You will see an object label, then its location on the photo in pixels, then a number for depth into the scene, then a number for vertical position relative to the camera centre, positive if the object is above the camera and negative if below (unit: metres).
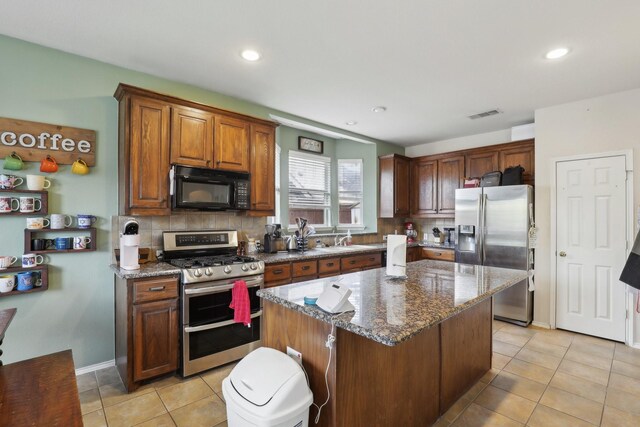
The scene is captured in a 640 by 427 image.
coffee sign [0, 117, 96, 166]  2.33 +0.57
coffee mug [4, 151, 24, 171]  2.27 +0.37
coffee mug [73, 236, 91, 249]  2.55 -0.23
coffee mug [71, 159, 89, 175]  2.55 +0.38
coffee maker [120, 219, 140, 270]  2.45 -0.27
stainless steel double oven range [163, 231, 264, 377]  2.53 -0.74
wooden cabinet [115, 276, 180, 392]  2.35 -0.89
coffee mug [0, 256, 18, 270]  2.26 -0.35
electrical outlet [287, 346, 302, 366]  1.63 -0.75
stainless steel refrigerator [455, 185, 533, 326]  3.80 -0.28
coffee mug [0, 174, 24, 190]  2.26 +0.23
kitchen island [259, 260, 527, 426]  1.42 -0.69
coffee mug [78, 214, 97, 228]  2.56 -0.06
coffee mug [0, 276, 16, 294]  2.24 -0.50
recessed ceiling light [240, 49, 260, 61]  2.54 +1.31
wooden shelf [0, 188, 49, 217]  2.33 +0.10
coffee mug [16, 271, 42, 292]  2.33 -0.50
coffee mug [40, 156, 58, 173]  2.42 +0.38
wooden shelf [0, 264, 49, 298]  2.29 -0.46
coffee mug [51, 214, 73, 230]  2.45 -0.06
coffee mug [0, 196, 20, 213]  2.27 +0.07
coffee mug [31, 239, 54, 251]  2.39 -0.24
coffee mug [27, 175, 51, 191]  2.36 +0.24
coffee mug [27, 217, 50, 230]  2.36 -0.07
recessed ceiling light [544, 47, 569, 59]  2.49 +1.30
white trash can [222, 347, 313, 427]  1.34 -0.81
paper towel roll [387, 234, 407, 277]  2.15 -0.31
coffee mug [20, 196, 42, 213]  2.33 +0.07
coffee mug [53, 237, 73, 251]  2.48 -0.23
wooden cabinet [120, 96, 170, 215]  2.60 +0.48
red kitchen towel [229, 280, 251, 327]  2.69 -0.77
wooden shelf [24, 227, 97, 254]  2.36 -0.16
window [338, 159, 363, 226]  5.25 +0.36
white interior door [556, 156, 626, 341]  3.30 -0.36
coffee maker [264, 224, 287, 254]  3.57 -0.31
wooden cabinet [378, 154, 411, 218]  5.14 +0.45
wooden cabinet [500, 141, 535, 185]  4.12 +0.74
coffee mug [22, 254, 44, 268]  2.35 -0.35
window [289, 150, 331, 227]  4.60 +0.39
